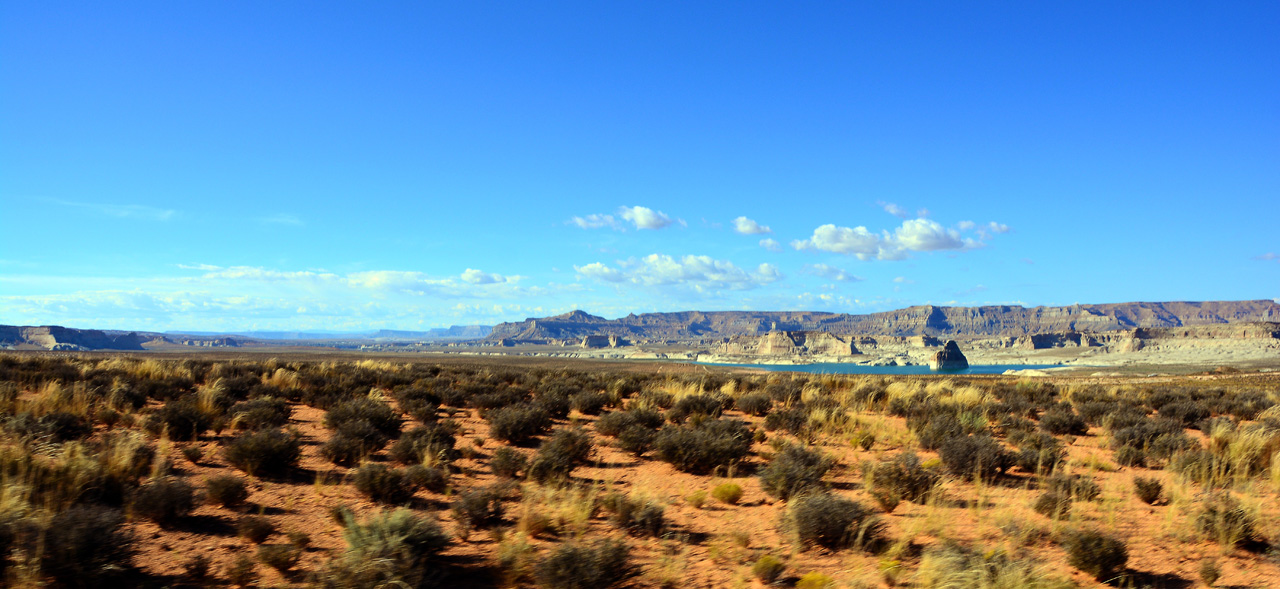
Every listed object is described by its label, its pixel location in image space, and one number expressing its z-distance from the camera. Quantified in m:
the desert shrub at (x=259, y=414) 9.89
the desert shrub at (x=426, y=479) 7.21
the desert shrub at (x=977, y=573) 4.46
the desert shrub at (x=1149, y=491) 7.34
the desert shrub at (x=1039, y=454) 9.03
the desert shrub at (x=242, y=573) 4.68
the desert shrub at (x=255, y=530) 5.52
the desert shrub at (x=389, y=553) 4.44
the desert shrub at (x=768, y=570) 5.18
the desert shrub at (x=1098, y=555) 5.21
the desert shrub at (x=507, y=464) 8.06
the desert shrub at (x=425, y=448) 8.45
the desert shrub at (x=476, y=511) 6.00
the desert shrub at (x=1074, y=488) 7.42
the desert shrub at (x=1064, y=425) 12.35
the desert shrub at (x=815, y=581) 4.99
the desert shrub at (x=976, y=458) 8.53
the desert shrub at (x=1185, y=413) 13.69
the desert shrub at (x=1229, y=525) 5.79
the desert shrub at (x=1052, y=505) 6.77
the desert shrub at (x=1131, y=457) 9.44
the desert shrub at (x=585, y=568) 4.69
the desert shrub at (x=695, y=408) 13.05
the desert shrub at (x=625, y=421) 11.11
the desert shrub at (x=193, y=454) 7.76
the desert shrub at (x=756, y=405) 14.15
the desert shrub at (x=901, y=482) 7.36
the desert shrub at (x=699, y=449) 8.93
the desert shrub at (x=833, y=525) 5.84
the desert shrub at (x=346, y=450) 8.41
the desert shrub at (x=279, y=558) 4.86
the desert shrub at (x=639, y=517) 6.20
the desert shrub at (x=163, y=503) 5.64
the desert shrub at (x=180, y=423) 8.96
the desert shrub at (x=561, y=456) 7.97
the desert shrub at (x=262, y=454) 7.53
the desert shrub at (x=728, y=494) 7.43
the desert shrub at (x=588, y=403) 13.71
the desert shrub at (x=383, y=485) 6.79
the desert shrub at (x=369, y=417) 10.12
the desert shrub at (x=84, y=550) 4.25
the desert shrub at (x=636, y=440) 9.88
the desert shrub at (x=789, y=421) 11.91
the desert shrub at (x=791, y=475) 7.50
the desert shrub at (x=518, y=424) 10.20
